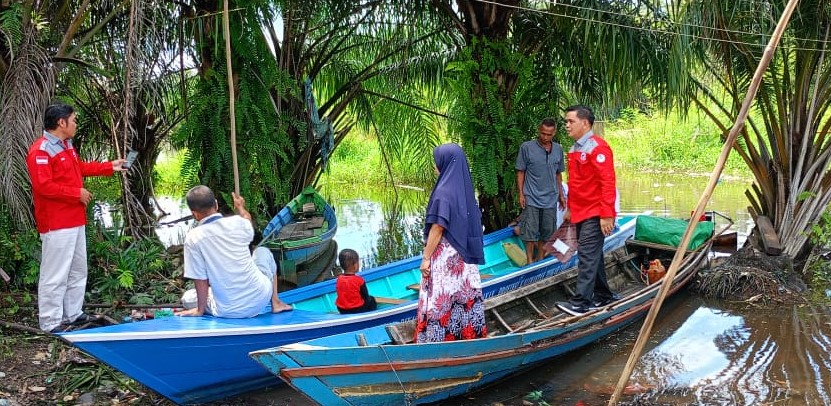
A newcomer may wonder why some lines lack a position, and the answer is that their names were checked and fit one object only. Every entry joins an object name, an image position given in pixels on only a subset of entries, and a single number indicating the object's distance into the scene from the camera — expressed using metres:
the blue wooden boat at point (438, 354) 3.97
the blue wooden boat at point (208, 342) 3.88
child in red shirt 5.12
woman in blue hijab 4.13
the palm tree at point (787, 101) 6.93
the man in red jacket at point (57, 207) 4.73
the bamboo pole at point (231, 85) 4.54
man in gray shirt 6.68
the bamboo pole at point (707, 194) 3.40
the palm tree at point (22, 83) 5.14
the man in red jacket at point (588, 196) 5.11
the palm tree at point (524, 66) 7.13
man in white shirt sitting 4.21
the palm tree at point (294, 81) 7.05
